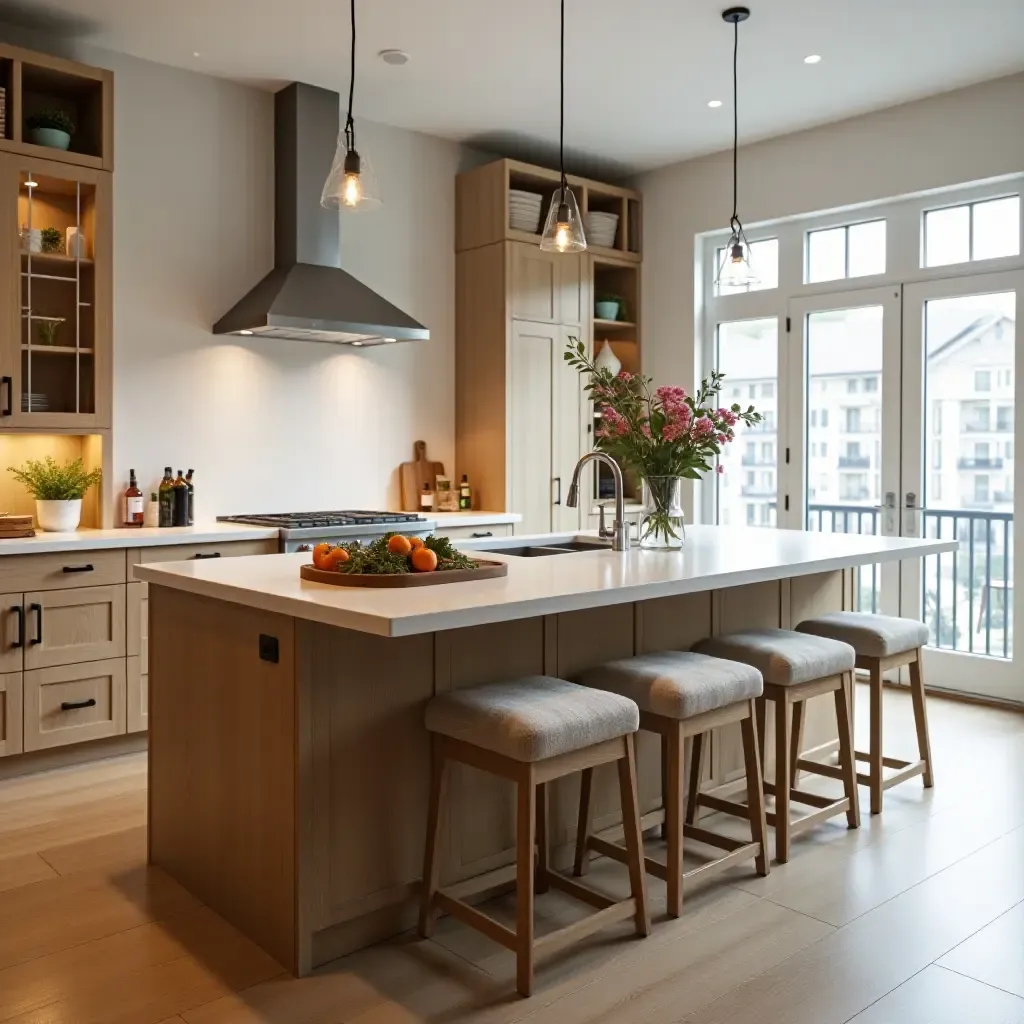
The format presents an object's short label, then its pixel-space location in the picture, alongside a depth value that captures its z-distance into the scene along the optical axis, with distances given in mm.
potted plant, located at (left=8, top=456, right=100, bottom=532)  4289
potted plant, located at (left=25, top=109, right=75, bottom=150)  4203
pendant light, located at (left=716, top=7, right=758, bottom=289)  3975
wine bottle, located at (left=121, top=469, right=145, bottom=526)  4616
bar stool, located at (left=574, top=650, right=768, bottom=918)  2695
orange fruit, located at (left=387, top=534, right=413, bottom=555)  2732
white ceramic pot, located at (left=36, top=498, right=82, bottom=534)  4285
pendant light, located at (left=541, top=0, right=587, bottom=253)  3434
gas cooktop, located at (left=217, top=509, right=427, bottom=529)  4598
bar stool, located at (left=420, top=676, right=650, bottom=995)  2324
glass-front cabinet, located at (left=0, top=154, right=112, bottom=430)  4195
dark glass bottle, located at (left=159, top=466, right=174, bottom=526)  4691
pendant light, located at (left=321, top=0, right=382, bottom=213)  3049
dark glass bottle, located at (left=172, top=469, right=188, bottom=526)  4703
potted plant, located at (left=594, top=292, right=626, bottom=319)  6297
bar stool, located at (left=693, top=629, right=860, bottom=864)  3088
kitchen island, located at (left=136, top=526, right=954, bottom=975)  2422
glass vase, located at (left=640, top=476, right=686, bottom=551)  3555
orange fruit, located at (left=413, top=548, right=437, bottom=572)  2721
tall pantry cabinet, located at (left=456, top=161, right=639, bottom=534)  5723
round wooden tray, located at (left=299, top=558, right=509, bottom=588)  2592
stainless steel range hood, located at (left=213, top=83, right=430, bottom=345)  4898
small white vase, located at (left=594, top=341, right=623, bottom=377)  6180
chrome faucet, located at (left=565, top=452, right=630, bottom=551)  3441
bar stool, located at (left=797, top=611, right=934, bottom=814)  3508
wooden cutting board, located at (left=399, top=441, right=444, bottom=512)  5801
